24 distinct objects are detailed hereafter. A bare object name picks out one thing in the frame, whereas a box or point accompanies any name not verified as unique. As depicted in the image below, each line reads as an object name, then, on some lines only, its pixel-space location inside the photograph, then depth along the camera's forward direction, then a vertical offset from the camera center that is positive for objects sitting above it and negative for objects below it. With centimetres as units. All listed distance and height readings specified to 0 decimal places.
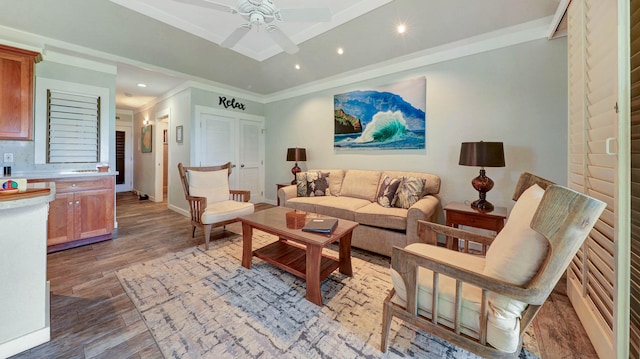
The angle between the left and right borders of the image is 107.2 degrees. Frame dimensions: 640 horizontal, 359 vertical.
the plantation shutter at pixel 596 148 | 123 +19
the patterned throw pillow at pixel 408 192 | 283 -16
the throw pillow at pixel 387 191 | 294 -15
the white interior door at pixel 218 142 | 438 +71
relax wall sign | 464 +153
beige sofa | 248 -34
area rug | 139 -97
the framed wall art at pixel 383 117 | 328 +95
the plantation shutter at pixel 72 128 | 305 +67
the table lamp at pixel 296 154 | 439 +46
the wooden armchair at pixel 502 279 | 83 -44
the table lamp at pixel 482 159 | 232 +21
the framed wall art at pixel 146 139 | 581 +99
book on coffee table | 192 -40
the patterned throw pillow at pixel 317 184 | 367 -8
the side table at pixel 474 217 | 220 -37
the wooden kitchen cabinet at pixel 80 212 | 271 -43
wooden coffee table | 182 -69
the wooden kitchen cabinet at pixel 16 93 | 241 +88
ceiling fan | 176 +130
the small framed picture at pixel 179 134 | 449 +84
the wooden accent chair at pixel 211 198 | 291 -28
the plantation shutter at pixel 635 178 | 111 +1
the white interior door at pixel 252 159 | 509 +44
